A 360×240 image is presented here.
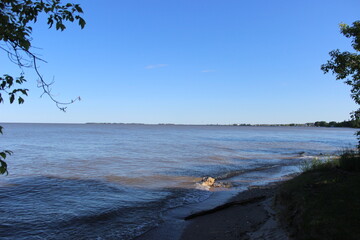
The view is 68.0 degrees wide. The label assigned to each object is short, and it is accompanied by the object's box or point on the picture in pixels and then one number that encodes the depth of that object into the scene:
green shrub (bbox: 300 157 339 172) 11.13
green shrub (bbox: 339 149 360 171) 9.73
